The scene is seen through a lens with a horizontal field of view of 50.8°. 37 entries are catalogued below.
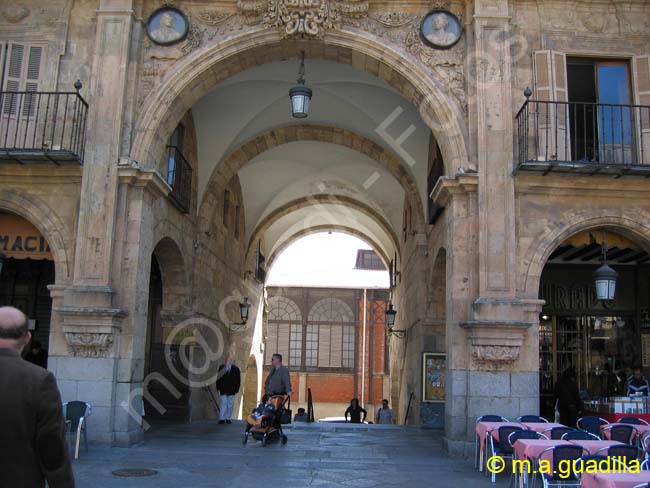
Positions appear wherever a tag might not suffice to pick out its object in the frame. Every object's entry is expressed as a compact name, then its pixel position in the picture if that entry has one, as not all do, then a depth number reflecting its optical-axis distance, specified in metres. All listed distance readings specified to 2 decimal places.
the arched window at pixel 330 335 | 39.72
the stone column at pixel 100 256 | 10.70
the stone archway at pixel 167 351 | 15.24
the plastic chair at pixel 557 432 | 8.22
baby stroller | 11.06
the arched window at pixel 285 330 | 39.91
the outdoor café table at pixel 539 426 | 8.73
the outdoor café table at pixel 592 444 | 7.02
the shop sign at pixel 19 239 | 11.91
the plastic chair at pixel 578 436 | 7.89
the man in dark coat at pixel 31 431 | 3.25
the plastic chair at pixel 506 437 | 8.05
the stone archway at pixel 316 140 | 17.16
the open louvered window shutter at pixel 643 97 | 11.30
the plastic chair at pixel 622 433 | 8.40
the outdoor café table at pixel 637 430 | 8.58
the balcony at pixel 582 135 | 11.05
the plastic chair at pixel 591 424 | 9.06
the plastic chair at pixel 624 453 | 6.03
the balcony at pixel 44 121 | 11.35
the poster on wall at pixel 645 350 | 14.91
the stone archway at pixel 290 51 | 11.51
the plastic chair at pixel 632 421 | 9.59
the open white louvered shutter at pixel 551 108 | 11.19
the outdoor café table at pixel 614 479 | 4.91
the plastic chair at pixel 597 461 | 5.99
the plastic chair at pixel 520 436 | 7.75
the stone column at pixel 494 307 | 10.47
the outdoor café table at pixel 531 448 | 6.82
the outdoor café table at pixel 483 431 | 8.88
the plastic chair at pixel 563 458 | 6.38
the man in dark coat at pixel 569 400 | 12.43
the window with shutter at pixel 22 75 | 11.62
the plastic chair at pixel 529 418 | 9.81
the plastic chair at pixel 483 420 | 9.62
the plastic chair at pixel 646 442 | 7.70
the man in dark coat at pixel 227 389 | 15.36
